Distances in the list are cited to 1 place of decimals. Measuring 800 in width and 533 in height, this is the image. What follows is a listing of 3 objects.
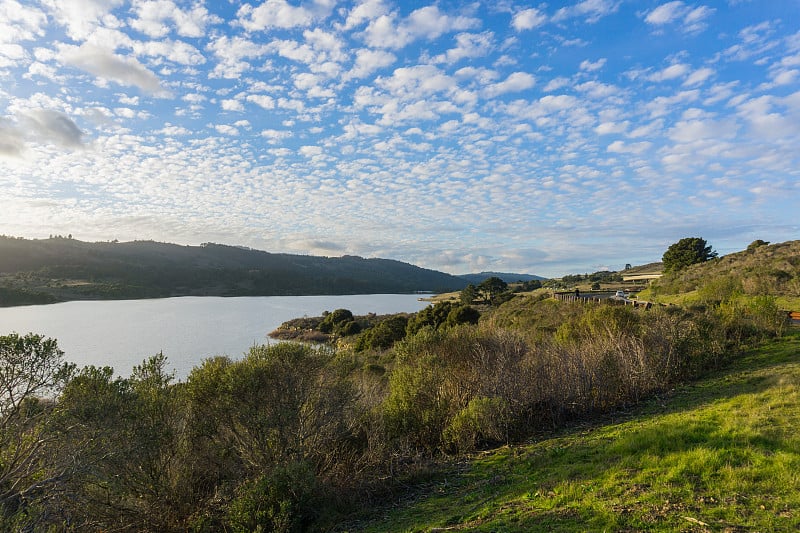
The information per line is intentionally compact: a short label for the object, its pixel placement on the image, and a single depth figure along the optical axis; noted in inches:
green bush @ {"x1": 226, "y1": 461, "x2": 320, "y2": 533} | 283.4
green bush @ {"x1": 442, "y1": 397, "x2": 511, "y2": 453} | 427.2
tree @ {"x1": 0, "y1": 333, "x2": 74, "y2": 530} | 242.2
